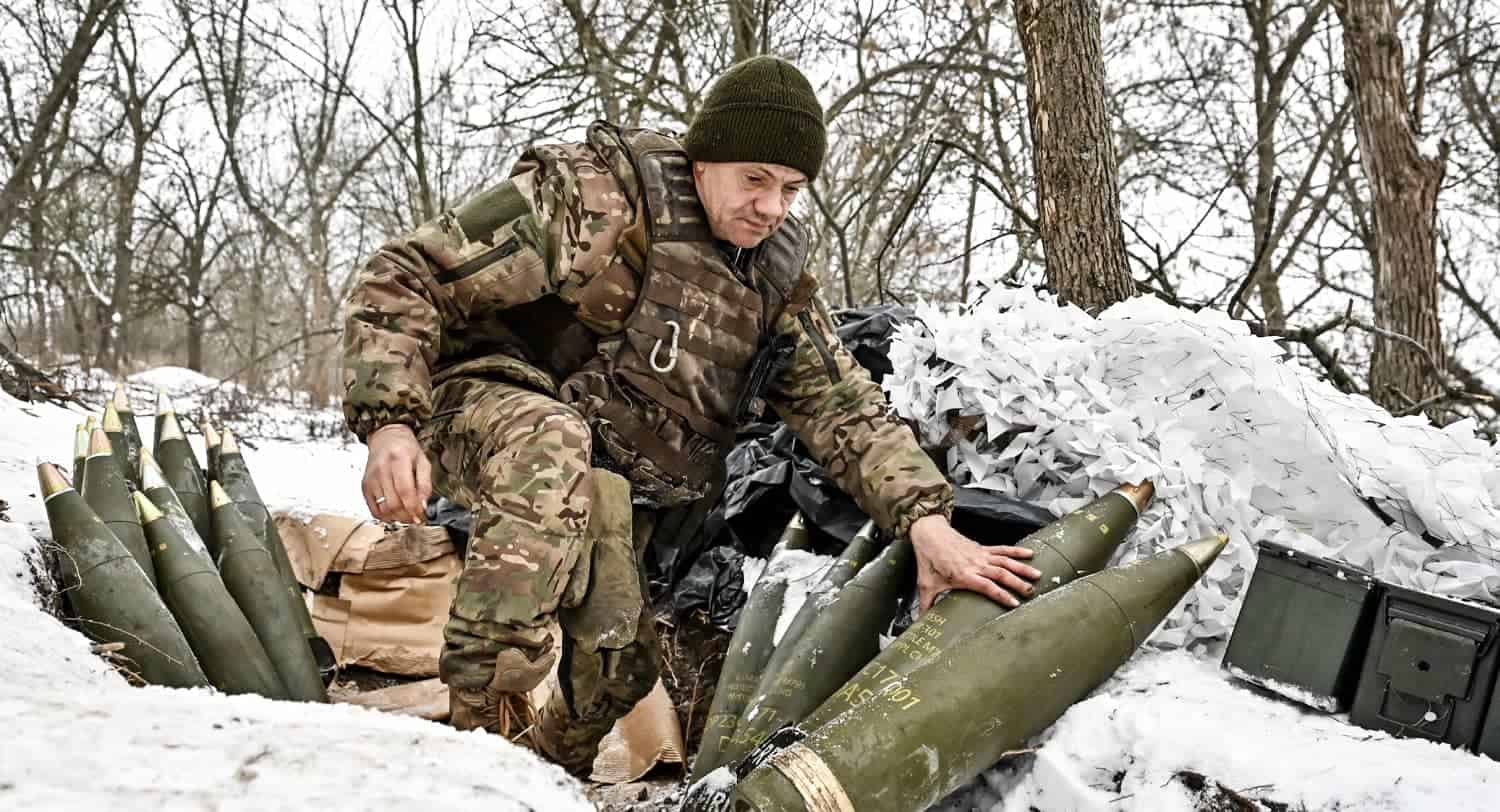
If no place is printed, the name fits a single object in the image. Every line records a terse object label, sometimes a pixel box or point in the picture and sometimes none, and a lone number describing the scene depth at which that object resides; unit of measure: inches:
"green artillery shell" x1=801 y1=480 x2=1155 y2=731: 80.2
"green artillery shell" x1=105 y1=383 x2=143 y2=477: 119.6
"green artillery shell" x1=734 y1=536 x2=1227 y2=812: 65.4
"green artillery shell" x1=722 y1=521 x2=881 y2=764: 86.2
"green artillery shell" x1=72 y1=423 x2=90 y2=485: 109.7
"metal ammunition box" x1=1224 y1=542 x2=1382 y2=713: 79.5
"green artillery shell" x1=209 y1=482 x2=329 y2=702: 101.3
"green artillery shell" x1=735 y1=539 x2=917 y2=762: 87.2
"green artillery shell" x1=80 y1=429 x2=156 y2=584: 98.6
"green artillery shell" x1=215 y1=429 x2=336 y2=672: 116.7
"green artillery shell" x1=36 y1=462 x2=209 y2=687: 85.3
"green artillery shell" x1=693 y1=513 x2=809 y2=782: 90.2
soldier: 79.1
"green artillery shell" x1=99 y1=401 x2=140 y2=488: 114.7
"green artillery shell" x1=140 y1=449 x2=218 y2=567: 103.8
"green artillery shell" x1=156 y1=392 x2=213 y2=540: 116.3
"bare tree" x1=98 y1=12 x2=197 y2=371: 565.0
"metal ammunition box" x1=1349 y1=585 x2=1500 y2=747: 74.0
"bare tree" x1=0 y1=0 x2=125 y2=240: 349.1
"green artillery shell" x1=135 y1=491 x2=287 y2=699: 93.5
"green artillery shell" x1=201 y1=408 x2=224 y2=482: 128.3
